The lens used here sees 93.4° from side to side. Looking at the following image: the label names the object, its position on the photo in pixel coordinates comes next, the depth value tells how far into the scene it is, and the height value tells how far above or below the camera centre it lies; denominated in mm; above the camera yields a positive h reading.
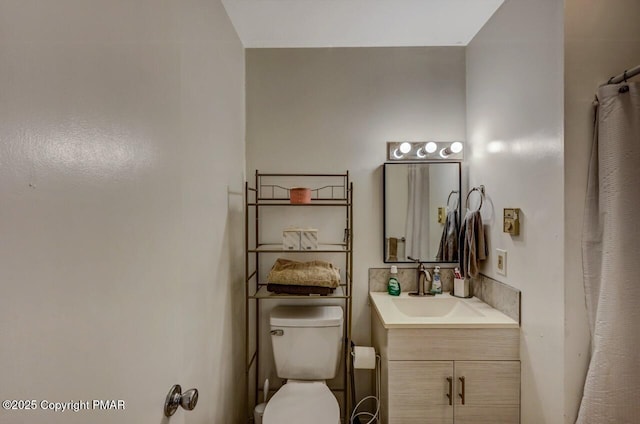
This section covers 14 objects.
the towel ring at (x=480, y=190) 1813 +134
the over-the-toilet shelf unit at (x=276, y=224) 1973 -78
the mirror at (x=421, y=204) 1970 +54
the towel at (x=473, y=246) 1734 -194
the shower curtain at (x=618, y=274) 1072 -223
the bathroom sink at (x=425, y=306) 1854 -578
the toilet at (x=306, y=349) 1681 -782
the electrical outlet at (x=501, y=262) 1572 -262
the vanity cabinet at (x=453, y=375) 1451 -788
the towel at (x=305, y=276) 1651 -353
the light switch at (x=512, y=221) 1447 -43
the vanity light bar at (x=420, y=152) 1974 +396
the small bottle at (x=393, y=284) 1908 -458
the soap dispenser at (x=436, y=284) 1921 -458
